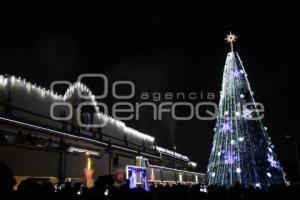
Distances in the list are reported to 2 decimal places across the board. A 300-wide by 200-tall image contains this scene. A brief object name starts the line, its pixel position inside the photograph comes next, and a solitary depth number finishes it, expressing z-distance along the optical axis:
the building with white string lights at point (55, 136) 15.27
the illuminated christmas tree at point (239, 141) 30.56
